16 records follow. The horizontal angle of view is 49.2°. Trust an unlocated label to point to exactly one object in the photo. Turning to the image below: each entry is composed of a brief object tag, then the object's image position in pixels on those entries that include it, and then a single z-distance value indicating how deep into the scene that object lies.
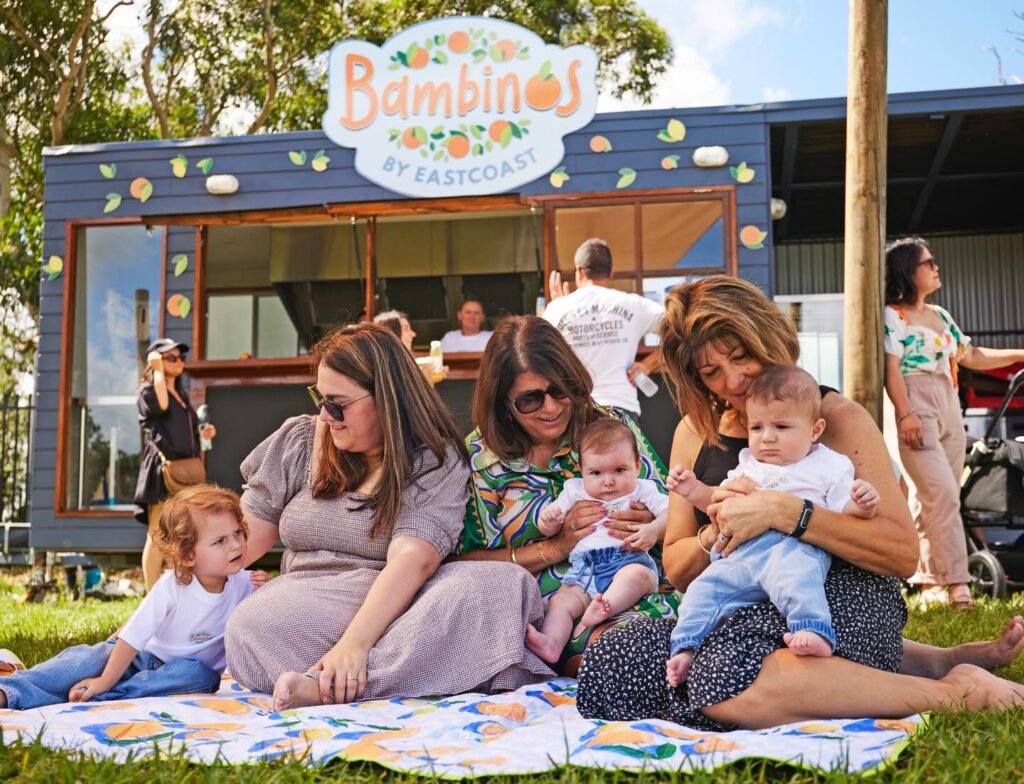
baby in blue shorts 3.17
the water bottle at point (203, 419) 8.05
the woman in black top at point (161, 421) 6.78
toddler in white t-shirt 3.14
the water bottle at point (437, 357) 6.72
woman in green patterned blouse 3.39
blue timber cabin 8.36
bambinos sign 8.48
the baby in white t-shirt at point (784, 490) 2.41
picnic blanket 2.13
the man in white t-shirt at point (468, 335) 8.62
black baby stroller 5.99
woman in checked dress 2.97
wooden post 4.65
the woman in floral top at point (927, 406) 5.45
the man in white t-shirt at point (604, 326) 5.93
